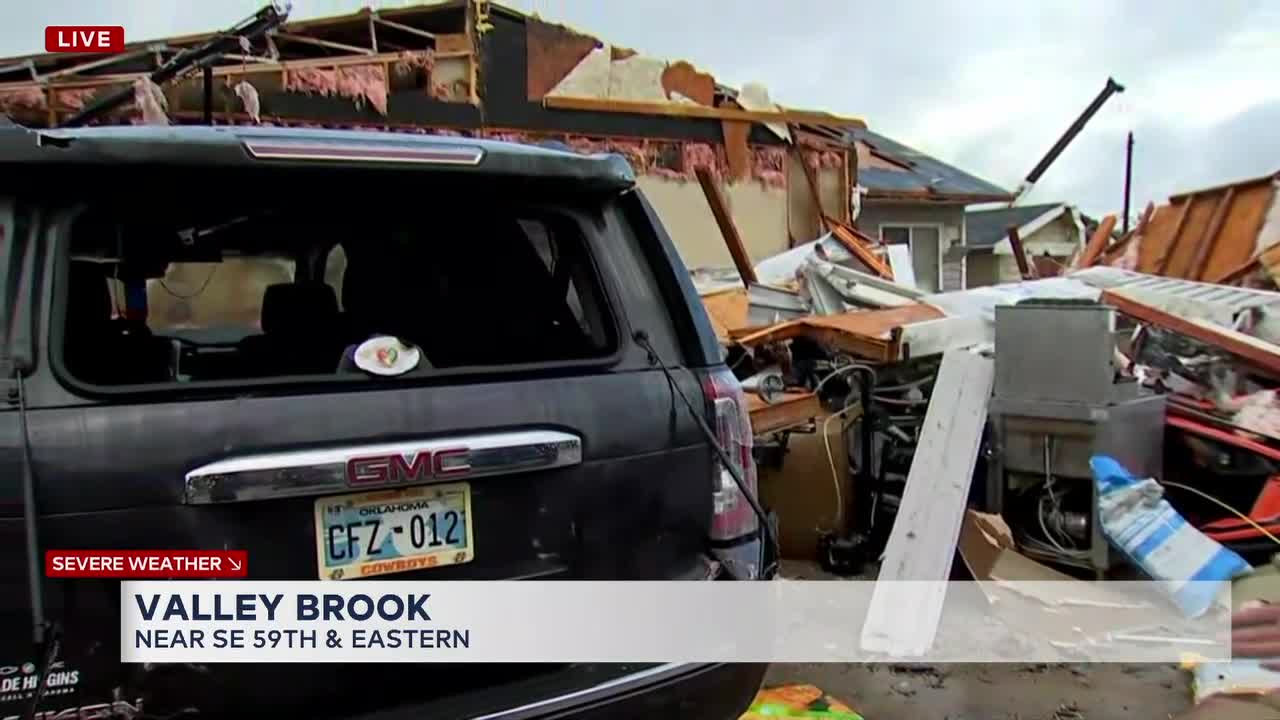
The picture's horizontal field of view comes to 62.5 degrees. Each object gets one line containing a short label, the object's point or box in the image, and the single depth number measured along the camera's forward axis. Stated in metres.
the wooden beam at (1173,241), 10.00
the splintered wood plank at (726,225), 10.59
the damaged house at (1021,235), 24.95
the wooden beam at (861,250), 10.84
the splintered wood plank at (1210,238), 9.58
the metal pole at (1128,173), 24.19
